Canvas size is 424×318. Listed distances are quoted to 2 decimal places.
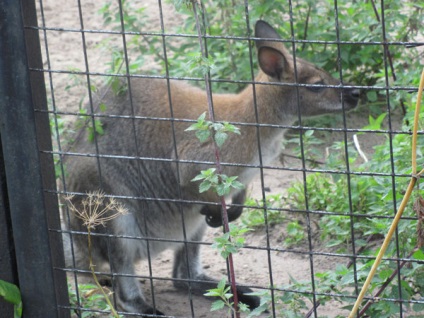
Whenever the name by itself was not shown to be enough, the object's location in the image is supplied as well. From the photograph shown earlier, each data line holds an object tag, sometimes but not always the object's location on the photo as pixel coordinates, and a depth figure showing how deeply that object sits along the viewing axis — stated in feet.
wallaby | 31.60
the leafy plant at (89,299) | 28.17
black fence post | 22.59
